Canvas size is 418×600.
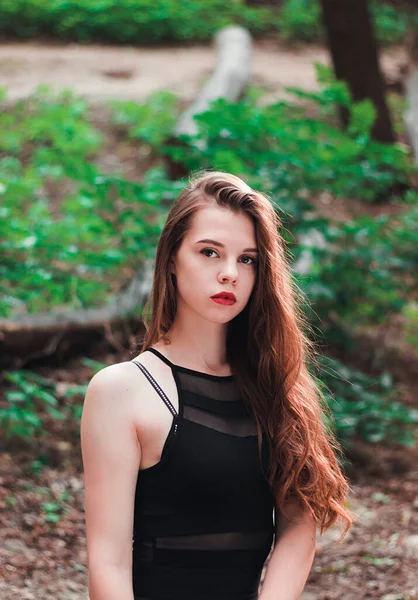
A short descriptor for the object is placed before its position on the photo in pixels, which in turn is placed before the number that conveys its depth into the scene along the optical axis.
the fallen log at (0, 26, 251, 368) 4.82
